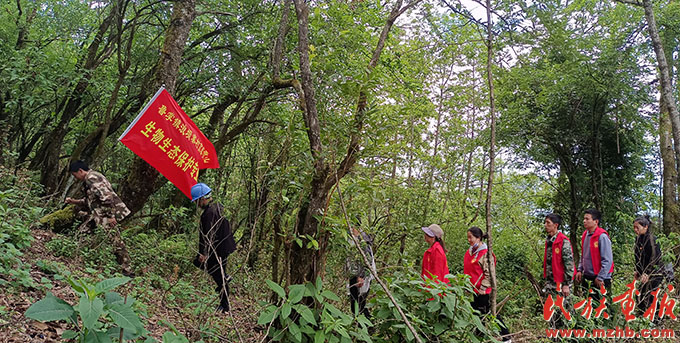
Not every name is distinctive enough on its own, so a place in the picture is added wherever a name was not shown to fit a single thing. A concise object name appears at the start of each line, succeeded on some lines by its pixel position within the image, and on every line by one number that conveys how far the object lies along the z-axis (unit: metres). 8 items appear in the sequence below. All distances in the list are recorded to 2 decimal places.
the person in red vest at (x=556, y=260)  5.17
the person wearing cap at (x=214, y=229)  4.66
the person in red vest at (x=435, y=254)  4.86
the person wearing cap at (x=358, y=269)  3.36
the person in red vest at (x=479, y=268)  4.89
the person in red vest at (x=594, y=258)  5.20
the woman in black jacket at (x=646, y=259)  5.38
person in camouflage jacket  5.41
